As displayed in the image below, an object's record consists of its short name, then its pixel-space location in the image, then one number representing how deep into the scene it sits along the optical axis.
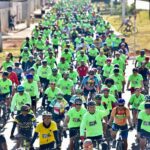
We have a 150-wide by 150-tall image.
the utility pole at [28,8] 76.93
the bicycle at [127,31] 58.69
